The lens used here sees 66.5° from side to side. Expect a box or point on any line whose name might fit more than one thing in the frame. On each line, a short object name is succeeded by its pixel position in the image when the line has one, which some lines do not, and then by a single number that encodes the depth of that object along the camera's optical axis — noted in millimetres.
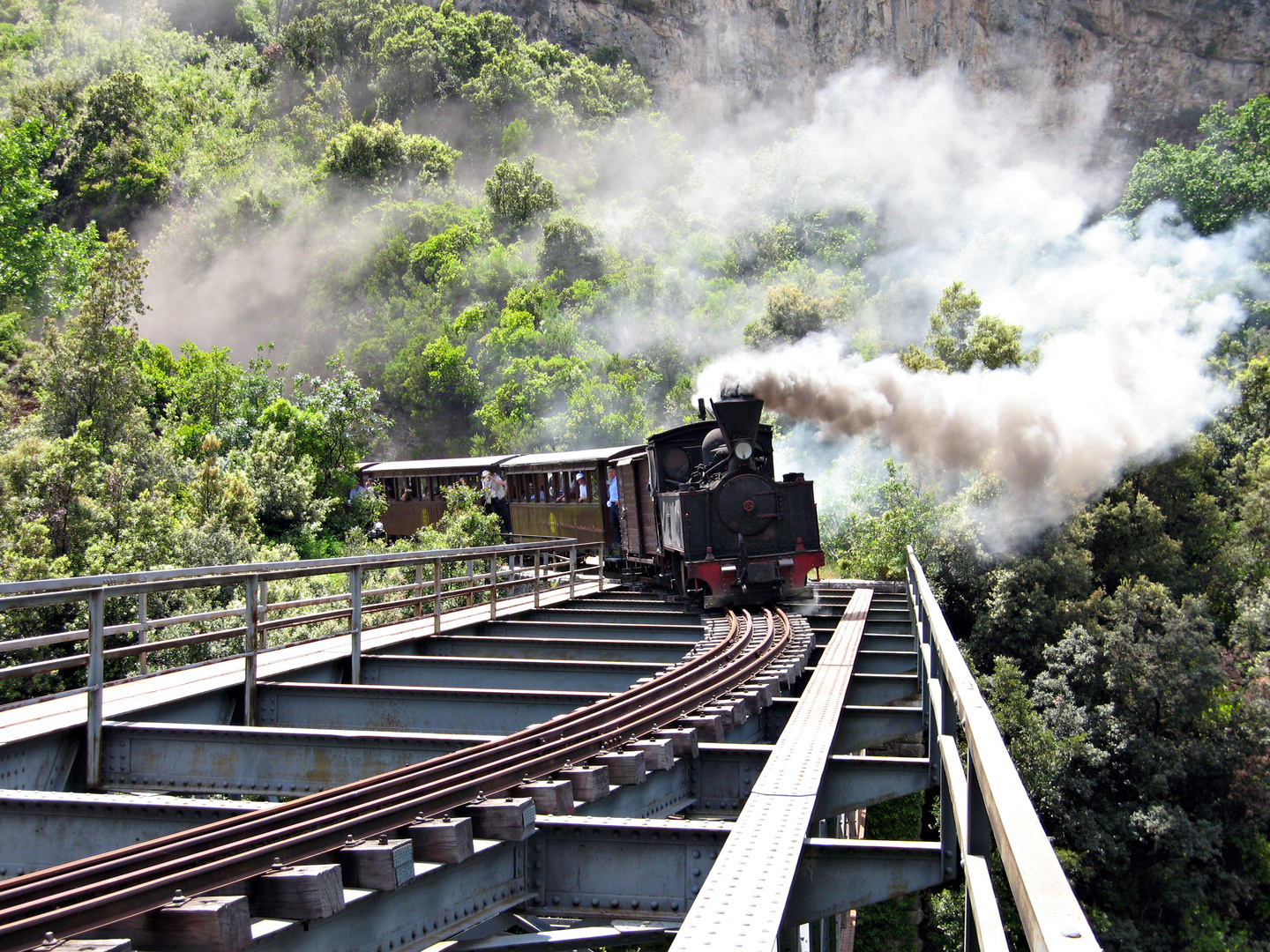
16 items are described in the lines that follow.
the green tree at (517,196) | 68438
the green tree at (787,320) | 44844
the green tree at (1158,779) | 23828
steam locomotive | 13727
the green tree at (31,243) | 37531
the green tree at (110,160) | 70769
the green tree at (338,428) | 29734
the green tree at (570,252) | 61906
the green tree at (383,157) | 75812
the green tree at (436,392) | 55406
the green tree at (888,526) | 25141
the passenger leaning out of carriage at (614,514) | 19859
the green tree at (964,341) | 29688
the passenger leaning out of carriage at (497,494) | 24516
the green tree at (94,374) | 24625
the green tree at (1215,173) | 56094
